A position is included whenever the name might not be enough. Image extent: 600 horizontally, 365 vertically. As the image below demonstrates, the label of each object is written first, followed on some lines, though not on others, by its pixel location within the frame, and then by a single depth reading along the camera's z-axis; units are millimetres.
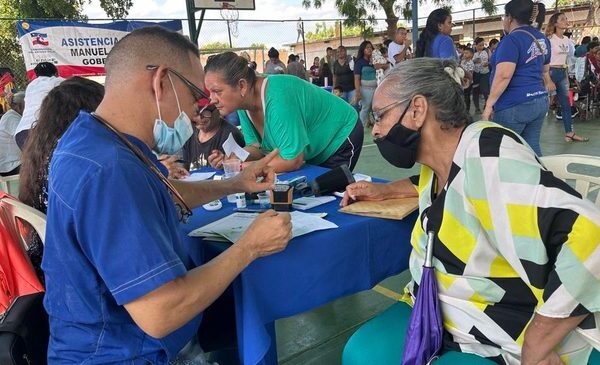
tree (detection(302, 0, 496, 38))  17438
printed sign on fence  7242
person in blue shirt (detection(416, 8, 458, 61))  4688
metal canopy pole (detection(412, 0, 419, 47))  6985
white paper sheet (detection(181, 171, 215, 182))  2504
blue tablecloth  1332
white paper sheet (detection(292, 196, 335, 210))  1790
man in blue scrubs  956
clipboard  1591
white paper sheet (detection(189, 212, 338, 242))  1476
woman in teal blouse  2393
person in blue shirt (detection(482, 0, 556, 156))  3508
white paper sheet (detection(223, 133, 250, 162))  2525
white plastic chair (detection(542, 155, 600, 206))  1635
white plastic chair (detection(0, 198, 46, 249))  1521
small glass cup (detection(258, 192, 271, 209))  1866
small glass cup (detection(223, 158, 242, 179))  2346
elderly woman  1017
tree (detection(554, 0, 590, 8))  22227
